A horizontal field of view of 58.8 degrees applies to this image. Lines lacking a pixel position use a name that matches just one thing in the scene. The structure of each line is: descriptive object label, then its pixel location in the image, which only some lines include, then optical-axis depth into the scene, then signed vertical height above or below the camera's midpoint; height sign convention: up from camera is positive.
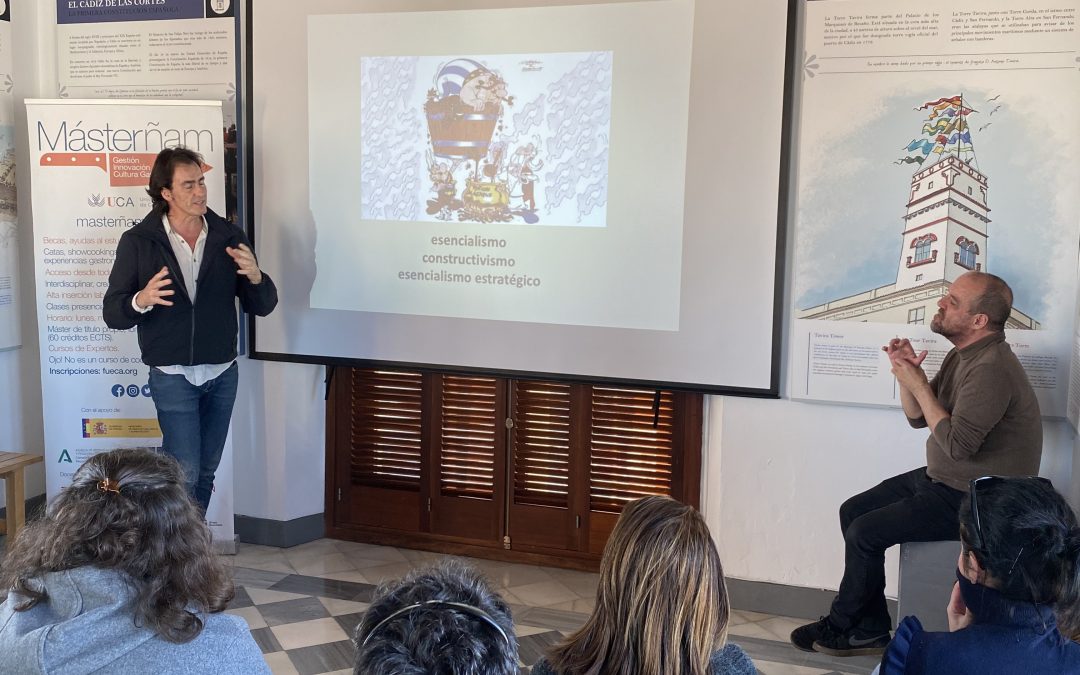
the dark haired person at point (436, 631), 1.03 -0.41
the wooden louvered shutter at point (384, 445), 4.31 -0.84
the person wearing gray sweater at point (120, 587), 1.43 -0.52
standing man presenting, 3.60 -0.15
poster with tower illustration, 3.14 +0.31
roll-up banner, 4.01 +0.02
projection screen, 3.49 +0.31
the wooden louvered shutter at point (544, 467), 4.08 -0.88
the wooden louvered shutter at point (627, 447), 3.95 -0.76
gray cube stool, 2.88 -0.94
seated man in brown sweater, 2.88 -0.51
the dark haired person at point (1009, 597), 1.53 -0.53
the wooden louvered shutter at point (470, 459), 4.19 -0.87
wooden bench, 3.70 -0.92
